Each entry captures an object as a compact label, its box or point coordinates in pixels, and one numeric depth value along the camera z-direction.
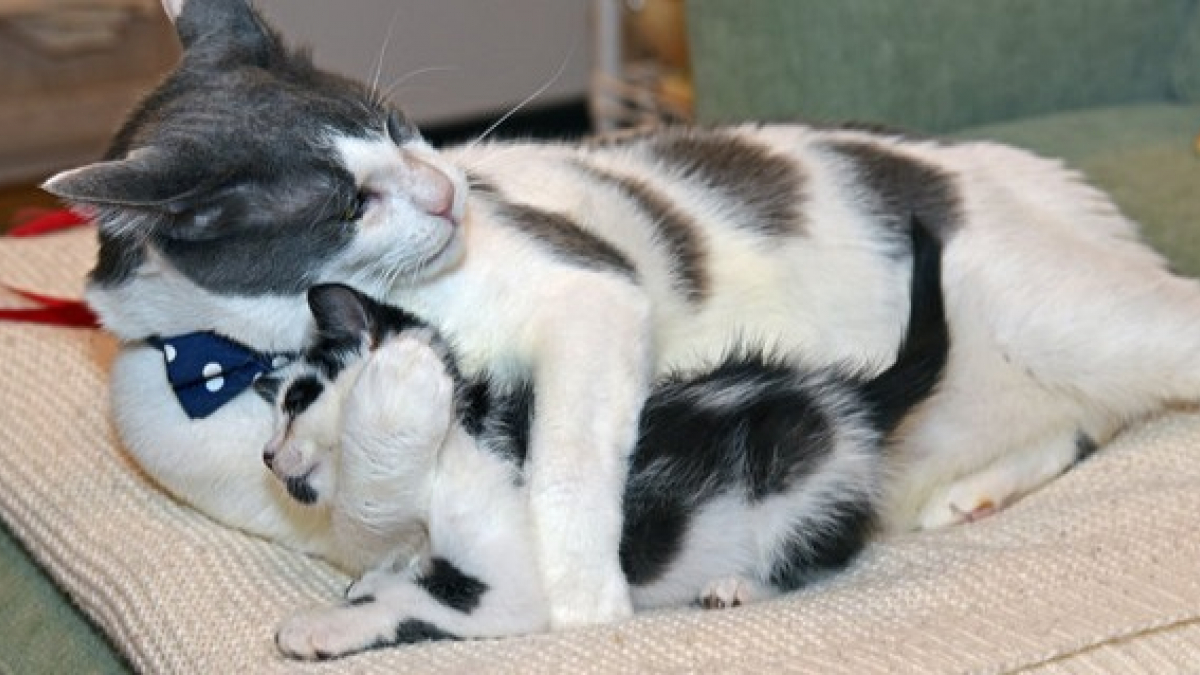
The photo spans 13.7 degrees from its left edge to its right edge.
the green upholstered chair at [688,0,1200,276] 2.00
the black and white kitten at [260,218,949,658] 1.62
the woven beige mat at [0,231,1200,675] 1.59
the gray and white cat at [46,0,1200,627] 1.64
